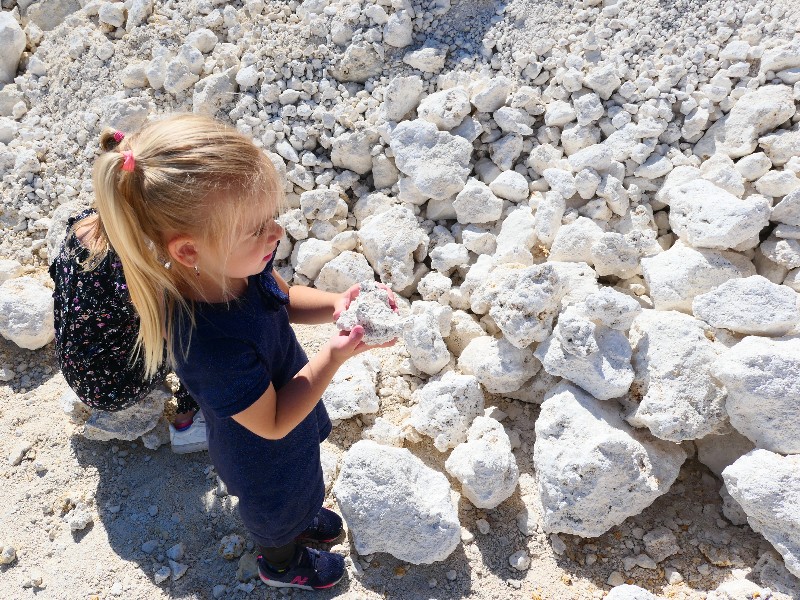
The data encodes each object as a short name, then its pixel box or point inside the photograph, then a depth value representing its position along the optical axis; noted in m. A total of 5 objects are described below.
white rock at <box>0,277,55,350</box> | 2.49
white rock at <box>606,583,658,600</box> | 1.73
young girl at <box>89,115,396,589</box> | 1.33
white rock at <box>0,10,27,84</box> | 3.27
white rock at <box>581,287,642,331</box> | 1.99
